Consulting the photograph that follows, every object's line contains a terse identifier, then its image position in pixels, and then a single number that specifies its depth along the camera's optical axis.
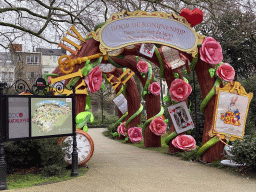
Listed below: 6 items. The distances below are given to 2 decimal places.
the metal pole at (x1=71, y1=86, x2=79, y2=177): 6.52
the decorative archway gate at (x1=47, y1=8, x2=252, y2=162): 7.84
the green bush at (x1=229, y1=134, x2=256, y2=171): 6.59
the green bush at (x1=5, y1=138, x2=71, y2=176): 6.57
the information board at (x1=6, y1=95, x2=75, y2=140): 5.74
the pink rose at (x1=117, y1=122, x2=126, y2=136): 15.70
